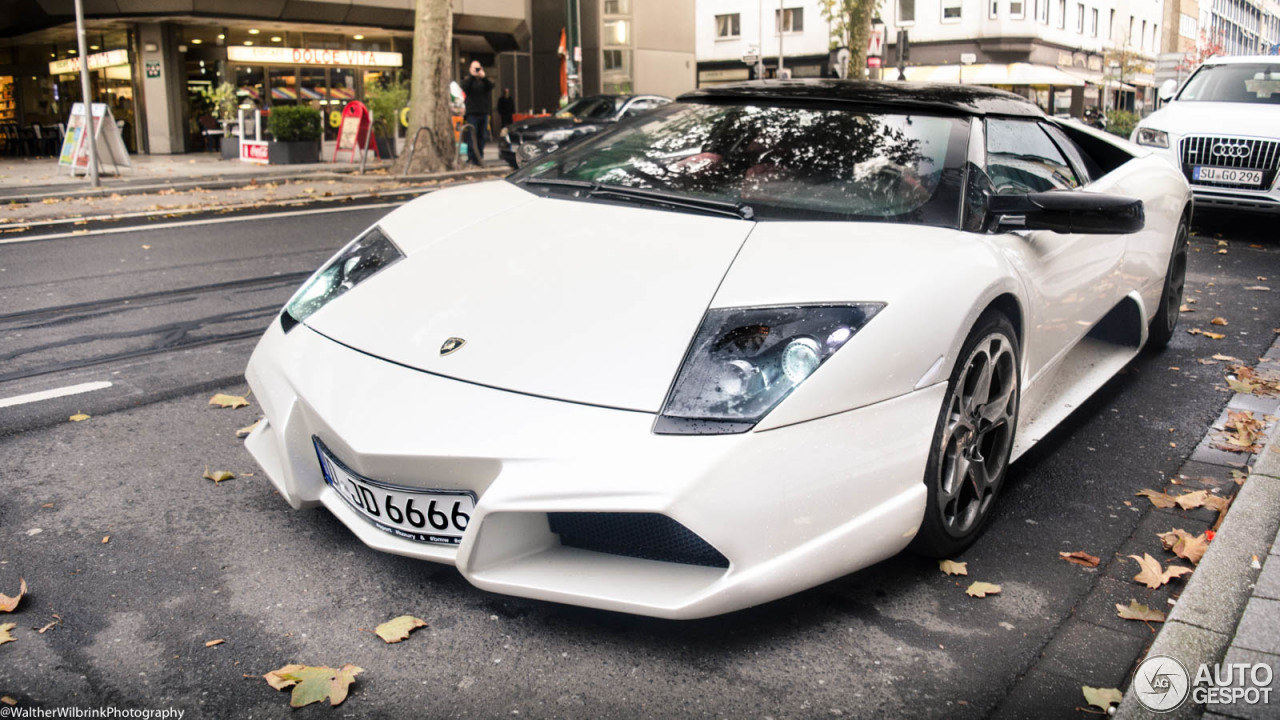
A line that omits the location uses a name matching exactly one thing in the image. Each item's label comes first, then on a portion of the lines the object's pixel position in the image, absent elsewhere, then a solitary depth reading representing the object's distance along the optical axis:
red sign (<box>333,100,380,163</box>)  17.83
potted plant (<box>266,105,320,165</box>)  19.58
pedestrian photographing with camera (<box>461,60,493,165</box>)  18.28
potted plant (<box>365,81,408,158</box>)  20.19
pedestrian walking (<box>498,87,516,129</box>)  27.41
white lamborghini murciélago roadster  2.21
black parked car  17.39
